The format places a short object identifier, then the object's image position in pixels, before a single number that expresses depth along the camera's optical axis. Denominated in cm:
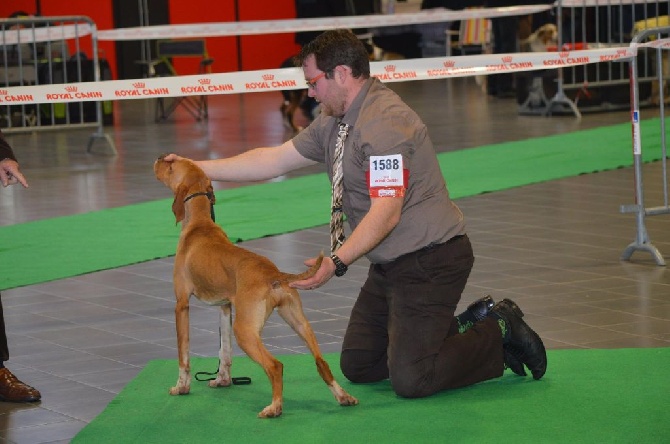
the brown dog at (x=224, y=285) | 737
